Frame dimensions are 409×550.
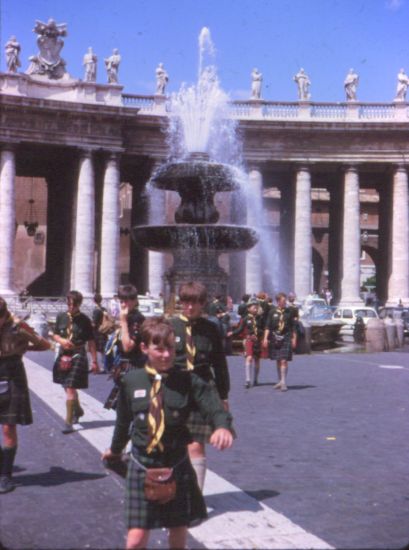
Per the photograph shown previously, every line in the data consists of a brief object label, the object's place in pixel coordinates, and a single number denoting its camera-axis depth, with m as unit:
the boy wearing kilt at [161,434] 4.40
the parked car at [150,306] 29.84
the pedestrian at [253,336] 14.99
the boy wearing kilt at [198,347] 6.10
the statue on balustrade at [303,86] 44.22
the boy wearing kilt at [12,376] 7.15
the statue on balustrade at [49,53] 42.84
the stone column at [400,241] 42.69
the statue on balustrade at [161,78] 44.19
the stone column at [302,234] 42.44
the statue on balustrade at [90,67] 42.06
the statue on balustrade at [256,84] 44.22
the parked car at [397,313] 34.82
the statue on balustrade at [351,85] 44.09
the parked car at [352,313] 36.56
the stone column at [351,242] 42.38
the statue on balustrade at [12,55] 40.88
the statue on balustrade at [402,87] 44.03
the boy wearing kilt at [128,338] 7.88
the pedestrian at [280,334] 14.61
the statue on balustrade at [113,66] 42.75
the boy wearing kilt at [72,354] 9.73
